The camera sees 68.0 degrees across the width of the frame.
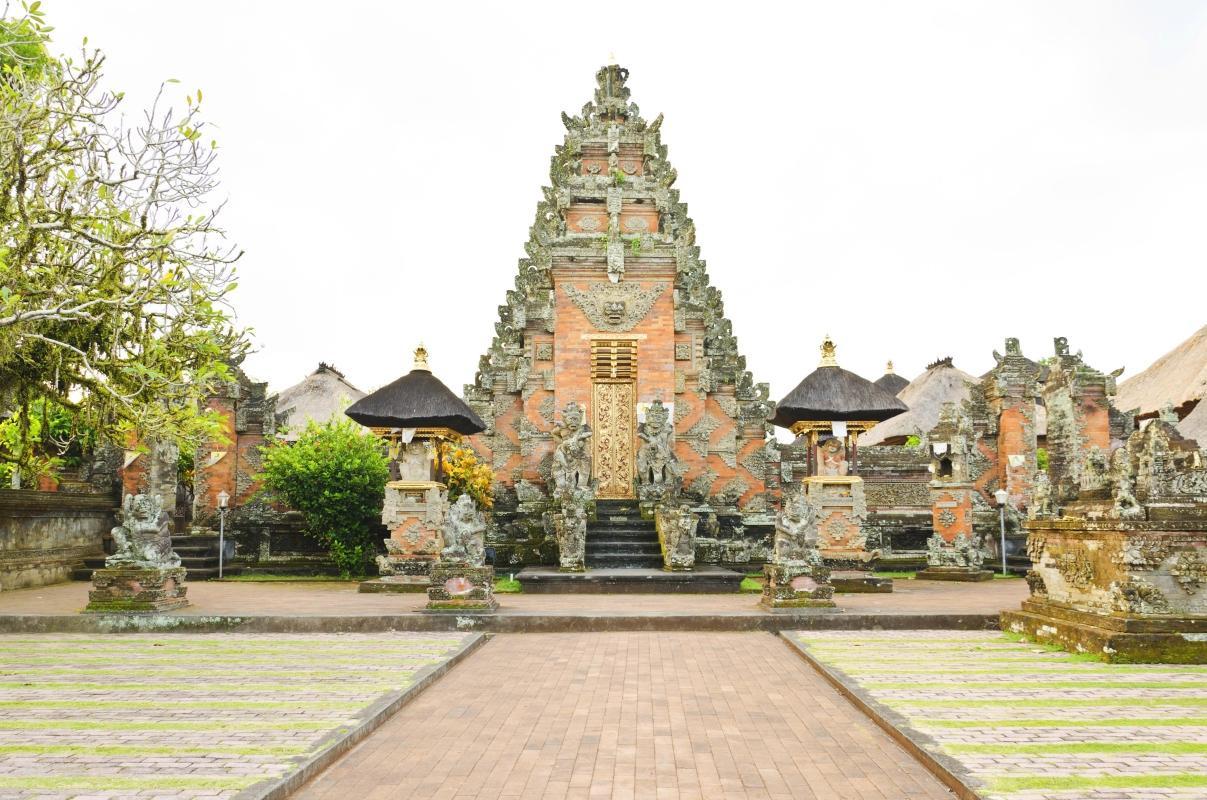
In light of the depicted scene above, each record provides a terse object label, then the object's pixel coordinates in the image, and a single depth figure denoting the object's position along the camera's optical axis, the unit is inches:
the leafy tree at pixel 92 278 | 377.7
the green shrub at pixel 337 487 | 729.0
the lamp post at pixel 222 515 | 746.0
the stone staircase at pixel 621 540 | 665.6
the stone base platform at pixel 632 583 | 596.1
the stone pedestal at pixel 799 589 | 476.4
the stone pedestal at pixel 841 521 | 654.5
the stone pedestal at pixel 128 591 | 466.9
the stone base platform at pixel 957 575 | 716.7
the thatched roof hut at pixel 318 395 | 1427.2
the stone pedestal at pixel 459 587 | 468.8
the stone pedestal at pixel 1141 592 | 335.9
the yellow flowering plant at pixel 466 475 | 745.0
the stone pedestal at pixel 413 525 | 630.5
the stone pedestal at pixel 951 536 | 740.0
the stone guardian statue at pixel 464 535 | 482.3
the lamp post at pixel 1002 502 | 751.4
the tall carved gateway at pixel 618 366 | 789.2
